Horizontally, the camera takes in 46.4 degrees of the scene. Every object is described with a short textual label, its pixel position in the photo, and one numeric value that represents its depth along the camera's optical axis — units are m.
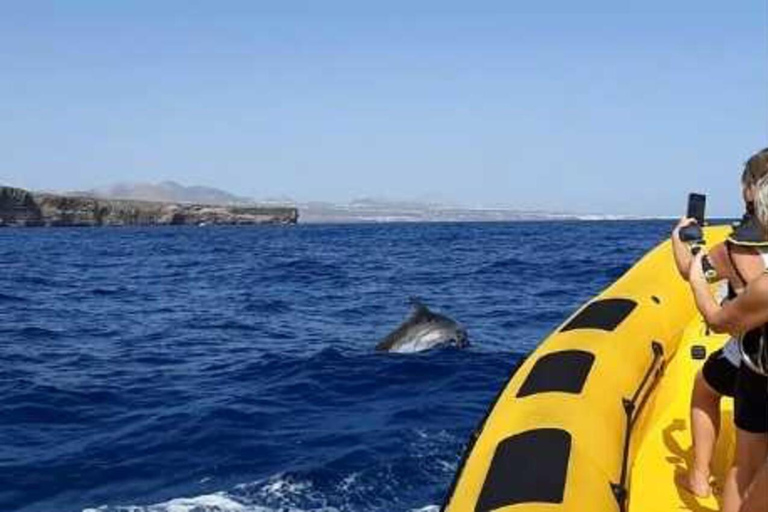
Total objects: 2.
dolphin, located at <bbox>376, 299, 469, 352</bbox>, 12.20
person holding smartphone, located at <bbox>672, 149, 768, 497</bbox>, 3.36
